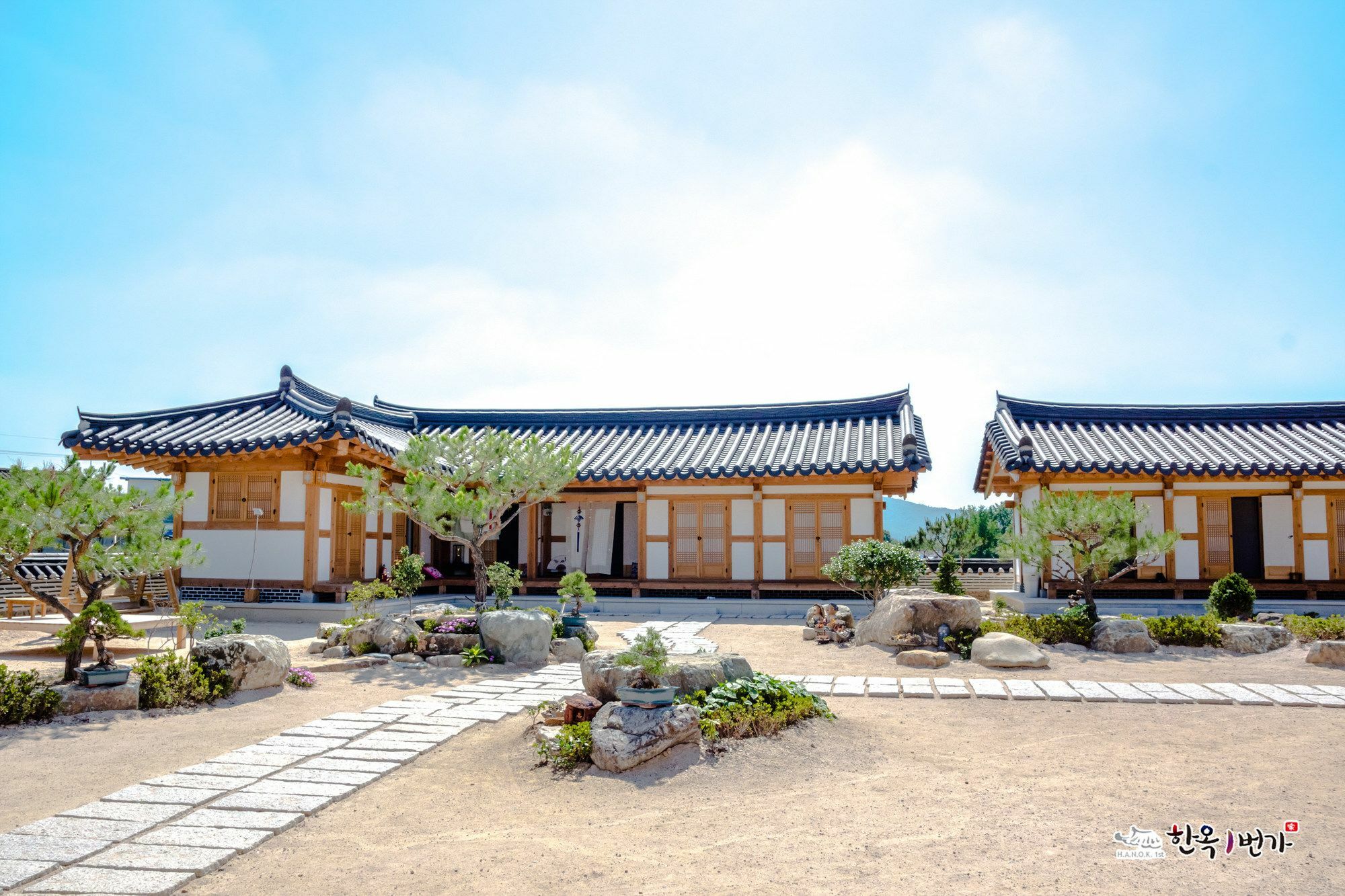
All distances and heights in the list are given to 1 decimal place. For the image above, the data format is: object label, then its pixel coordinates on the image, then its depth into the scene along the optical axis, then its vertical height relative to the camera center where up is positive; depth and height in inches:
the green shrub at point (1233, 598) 477.1 -43.6
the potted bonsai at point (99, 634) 277.1 -41.1
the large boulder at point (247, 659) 304.3 -52.6
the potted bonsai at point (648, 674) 221.0 -42.9
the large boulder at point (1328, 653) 370.6 -57.3
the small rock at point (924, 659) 369.4 -61.2
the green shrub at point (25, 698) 256.7 -57.4
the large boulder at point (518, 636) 374.0 -53.4
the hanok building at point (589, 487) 559.8 +19.2
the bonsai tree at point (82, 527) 289.6 -6.2
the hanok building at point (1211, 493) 595.2 +19.1
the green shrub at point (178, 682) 281.9 -57.6
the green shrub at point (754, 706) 232.4 -54.3
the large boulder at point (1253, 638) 412.2 -56.9
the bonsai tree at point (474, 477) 438.3 +19.2
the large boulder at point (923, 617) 406.0 -47.4
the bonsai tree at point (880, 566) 494.9 -28.5
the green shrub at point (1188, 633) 420.8 -55.5
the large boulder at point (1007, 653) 362.3 -57.6
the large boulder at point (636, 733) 210.4 -54.5
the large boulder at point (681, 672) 238.7 -46.0
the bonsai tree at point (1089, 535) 437.4 -8.8
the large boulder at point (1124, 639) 409.7 -57.0
